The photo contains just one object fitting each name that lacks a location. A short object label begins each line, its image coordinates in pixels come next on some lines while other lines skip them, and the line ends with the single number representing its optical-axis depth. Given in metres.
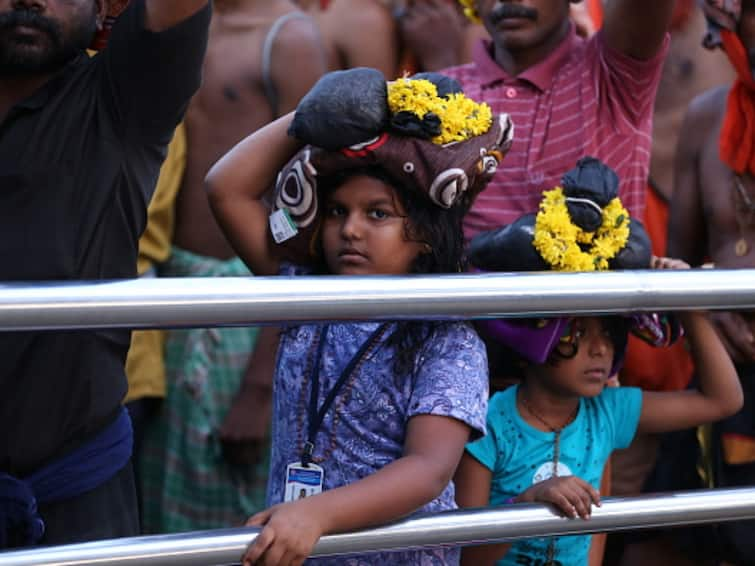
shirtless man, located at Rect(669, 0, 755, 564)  6.30
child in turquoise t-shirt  4.91
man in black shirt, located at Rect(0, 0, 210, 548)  4.13
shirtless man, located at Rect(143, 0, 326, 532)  7.58
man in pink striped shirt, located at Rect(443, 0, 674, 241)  5.80
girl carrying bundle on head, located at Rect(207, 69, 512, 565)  4.21
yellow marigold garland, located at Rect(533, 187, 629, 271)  4.82
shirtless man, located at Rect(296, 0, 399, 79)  8.76
